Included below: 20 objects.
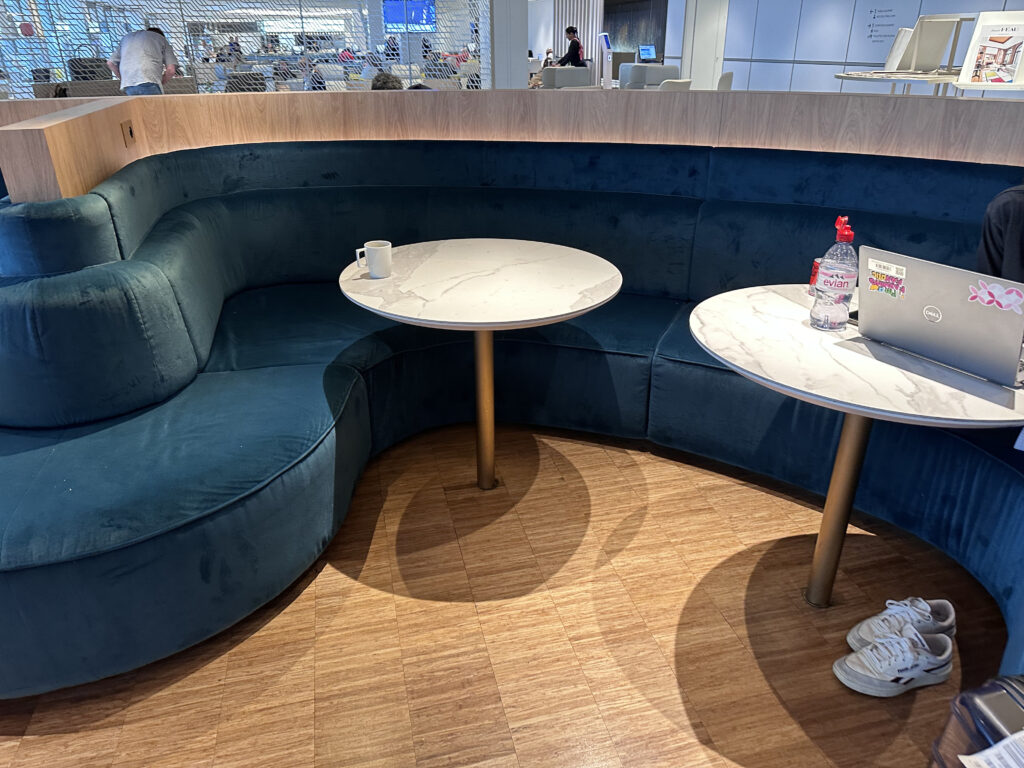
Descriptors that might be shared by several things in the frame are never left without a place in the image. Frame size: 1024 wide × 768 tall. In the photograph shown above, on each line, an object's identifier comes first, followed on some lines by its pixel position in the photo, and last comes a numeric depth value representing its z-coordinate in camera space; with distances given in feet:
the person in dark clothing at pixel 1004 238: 5.44
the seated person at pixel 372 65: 14.98
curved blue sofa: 5.02
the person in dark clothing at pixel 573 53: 28.94
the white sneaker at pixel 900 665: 5.15
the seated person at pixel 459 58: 15.87
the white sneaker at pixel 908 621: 5.37
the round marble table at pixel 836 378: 4.33
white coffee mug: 6.76
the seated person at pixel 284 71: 14.89
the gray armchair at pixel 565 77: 23.34
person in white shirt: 13.42
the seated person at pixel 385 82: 12.91
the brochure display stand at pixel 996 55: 8.27
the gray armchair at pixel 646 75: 23.98
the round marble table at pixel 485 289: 5.88
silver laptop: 4.18
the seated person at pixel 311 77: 14.42
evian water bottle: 5.33
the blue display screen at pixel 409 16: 14.87
